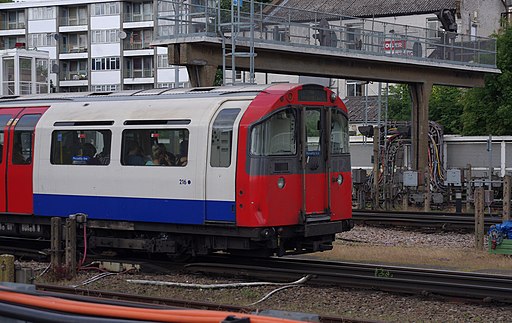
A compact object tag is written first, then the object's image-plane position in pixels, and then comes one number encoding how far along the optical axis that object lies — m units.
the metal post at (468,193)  27.28
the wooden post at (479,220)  18.19
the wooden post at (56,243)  14.09
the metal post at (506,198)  19.67
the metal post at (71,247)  13.92
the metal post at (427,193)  27.47
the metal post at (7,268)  9.63
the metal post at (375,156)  30.96
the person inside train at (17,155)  16.41
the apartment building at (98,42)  67.94
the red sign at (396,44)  30.81
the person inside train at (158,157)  14.52
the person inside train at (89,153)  15.40
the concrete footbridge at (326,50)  23.61
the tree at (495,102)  41.81
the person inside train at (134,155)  14.81
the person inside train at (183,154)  14.23
